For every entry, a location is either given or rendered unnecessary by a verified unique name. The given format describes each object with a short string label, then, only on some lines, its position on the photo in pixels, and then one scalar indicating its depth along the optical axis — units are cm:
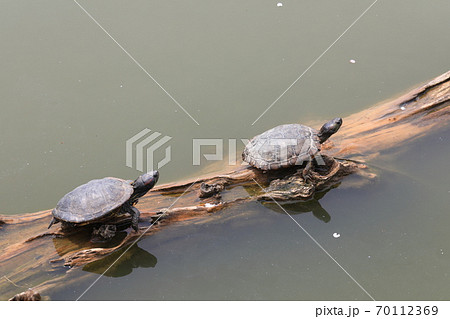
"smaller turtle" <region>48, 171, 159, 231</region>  442
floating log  449
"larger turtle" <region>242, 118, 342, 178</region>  504
